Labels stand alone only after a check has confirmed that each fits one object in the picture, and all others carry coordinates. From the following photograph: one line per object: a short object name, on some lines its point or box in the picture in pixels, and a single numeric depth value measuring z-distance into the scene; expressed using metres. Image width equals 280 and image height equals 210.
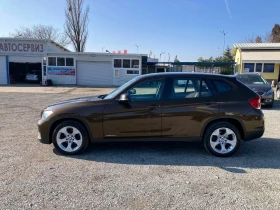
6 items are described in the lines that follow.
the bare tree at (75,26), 31.86
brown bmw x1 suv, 4.55
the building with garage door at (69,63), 24.86
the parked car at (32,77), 26.69
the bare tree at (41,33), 54.11
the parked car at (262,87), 10.42
